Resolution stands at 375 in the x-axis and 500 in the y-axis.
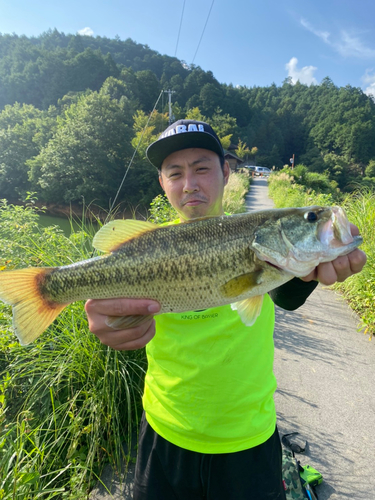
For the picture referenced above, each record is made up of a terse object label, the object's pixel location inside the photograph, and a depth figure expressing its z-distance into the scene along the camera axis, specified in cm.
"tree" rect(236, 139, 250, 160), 7226
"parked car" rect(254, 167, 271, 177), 5752
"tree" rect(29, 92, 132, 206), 3123
